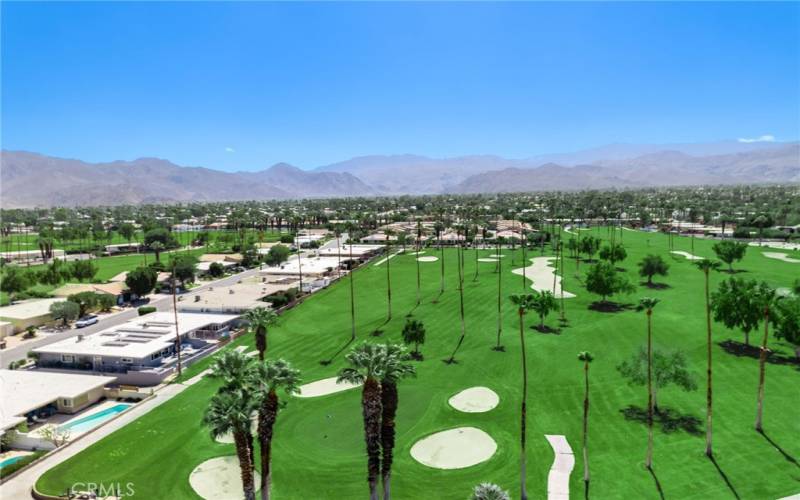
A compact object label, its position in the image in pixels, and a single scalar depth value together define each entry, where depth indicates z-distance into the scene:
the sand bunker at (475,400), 42.41
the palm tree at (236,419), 23.08
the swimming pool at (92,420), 41.88
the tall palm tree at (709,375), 31.60
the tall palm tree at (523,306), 29.45
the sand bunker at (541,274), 82.50
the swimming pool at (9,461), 36.33
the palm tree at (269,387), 24.73
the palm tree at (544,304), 60.47
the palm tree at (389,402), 26.45
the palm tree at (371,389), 25.89
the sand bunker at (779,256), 102.31
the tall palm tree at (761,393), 34.91
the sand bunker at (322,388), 46.09
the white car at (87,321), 69.69
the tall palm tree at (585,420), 29.80
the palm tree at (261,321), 40.28
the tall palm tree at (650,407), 30.39
